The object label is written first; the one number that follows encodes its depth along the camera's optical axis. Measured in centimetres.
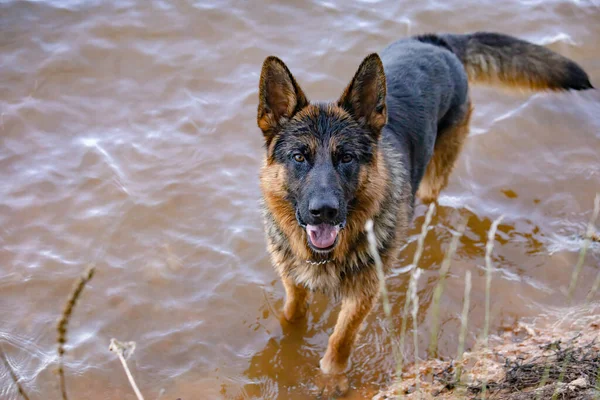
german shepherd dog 367
